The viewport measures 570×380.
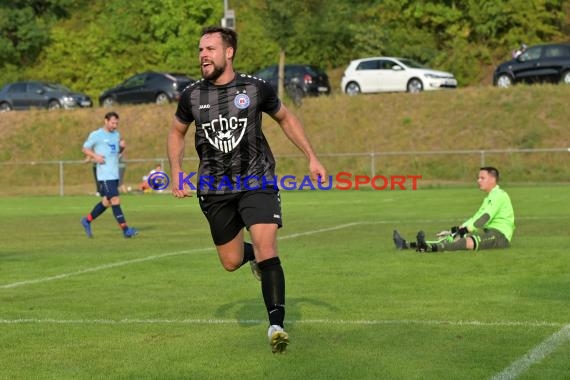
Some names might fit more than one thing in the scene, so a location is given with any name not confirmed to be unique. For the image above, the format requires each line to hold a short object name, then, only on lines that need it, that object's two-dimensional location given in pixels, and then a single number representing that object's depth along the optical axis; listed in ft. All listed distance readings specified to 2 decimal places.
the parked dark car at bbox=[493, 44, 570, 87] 153.58
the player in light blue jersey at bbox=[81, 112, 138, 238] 65.10
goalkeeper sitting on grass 50.90
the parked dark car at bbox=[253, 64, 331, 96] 168.66
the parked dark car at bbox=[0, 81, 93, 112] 185.37
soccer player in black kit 28.37
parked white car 163.84
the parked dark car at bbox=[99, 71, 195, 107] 173.33
